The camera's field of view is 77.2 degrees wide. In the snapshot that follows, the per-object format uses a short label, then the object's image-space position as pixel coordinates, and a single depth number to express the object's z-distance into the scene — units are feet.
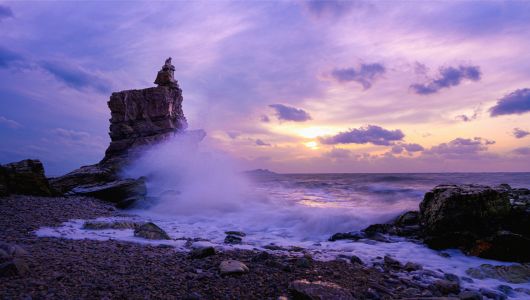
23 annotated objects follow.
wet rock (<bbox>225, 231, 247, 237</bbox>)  27.63
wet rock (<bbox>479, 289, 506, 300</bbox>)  15.15
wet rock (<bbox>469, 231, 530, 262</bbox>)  20.52
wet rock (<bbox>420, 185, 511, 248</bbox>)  23.57
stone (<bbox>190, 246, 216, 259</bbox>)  18.02
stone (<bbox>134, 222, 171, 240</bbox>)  22.86
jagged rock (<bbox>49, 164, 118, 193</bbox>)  56.54
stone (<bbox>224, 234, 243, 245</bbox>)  24.09
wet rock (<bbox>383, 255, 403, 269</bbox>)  18.91
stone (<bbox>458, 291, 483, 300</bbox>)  14.26
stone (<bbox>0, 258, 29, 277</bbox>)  12.38
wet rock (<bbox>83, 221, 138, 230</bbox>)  25.59
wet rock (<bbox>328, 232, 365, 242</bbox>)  26.76
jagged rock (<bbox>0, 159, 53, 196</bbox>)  37.35
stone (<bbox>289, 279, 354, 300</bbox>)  12.44
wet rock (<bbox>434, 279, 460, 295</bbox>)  15.52
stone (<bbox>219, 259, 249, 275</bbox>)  15.23
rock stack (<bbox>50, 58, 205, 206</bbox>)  97.10
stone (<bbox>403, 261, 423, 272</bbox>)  18.39
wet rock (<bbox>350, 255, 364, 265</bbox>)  19.14
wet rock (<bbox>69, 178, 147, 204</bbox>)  47.29
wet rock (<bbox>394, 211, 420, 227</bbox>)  31.46
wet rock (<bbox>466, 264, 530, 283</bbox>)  17.67
